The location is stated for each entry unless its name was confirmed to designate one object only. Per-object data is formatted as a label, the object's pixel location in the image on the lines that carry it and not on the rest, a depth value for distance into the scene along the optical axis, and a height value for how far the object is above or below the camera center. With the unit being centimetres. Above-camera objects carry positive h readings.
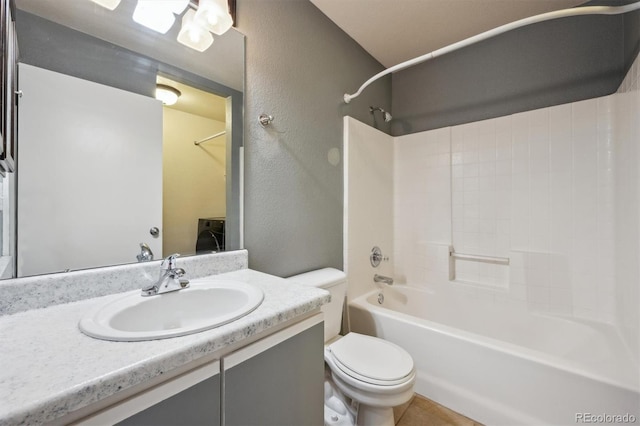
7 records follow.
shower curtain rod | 112 +90
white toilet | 113 -72
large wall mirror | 82 +28
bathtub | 110 -79
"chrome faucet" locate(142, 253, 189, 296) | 90 -23
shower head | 215 +89
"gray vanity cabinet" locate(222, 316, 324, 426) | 65 -48
